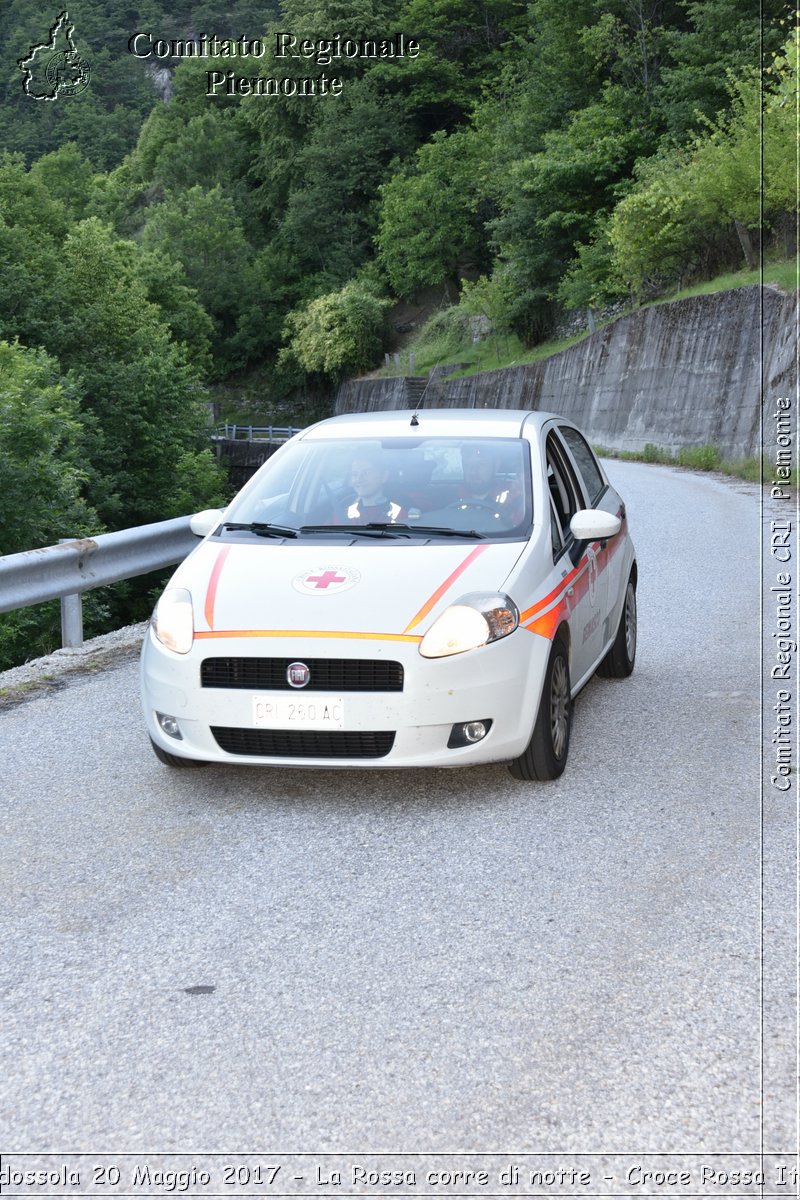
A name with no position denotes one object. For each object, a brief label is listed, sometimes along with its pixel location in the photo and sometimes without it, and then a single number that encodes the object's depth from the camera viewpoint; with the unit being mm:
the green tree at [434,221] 76375
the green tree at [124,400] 34594
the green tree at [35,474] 21766
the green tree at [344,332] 77875
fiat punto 5293
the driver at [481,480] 6453
